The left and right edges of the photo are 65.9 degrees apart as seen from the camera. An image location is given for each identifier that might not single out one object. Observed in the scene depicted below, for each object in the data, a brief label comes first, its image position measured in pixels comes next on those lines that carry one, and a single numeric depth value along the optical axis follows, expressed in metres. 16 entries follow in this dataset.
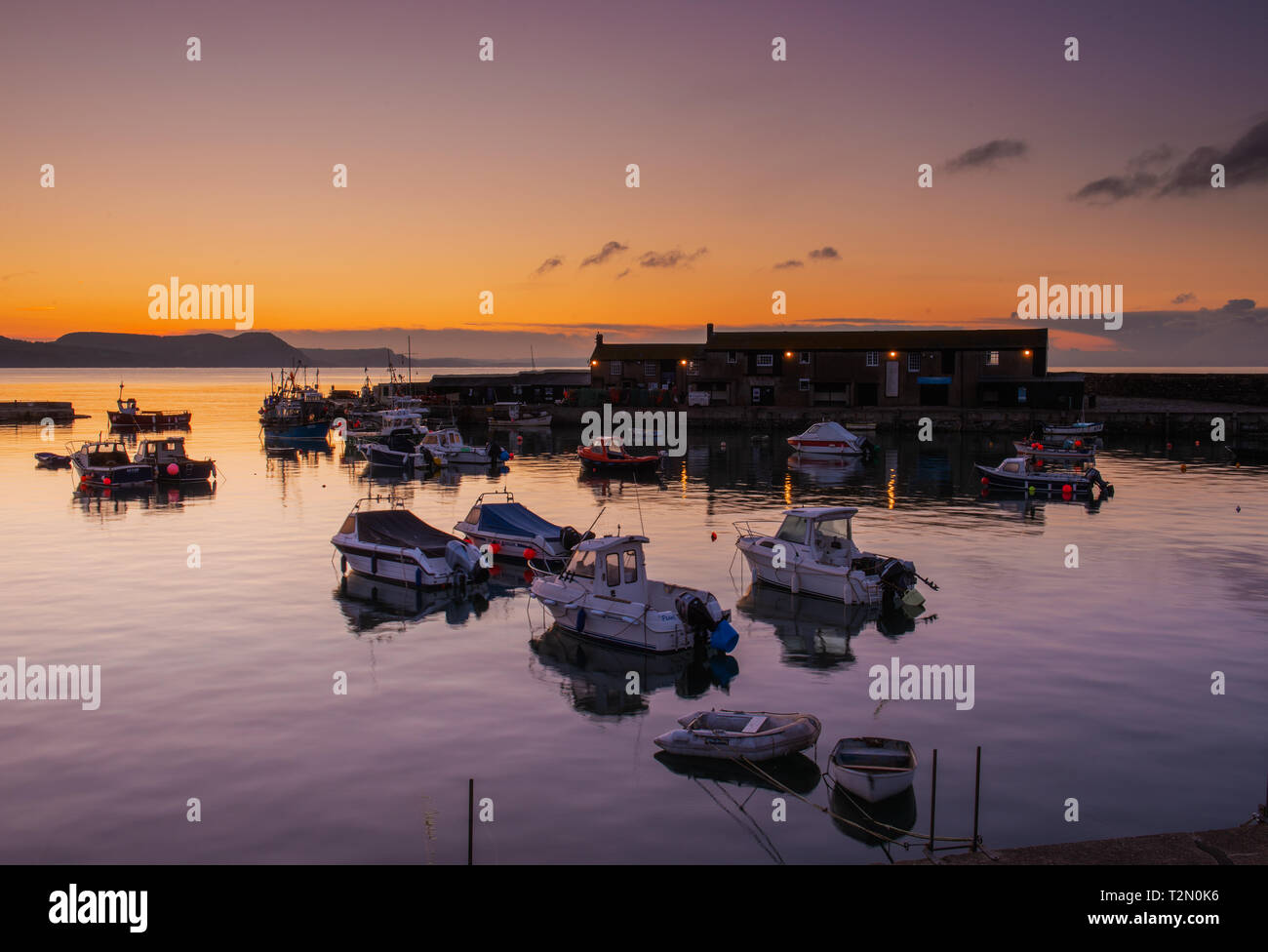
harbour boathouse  101.06
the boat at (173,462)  61.78
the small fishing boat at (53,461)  71.31
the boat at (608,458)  70.25
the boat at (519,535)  35.72
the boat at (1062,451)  71.69
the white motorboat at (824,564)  30.00
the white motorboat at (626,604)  24.56
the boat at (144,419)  113.56
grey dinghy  17.73
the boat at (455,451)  72.12
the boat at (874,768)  16.06
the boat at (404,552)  32.34
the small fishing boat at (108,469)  58.66
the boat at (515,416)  108.25
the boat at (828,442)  75.88
